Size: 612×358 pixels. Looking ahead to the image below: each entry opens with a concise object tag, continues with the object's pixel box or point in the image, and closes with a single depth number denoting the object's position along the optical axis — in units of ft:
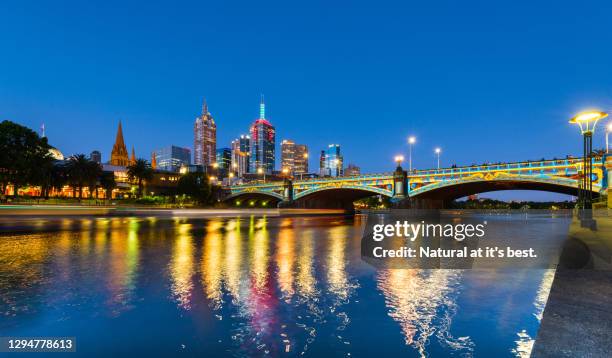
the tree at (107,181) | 319.94
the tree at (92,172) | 276.41
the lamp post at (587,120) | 64.85
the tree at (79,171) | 272.31
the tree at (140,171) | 305.73
